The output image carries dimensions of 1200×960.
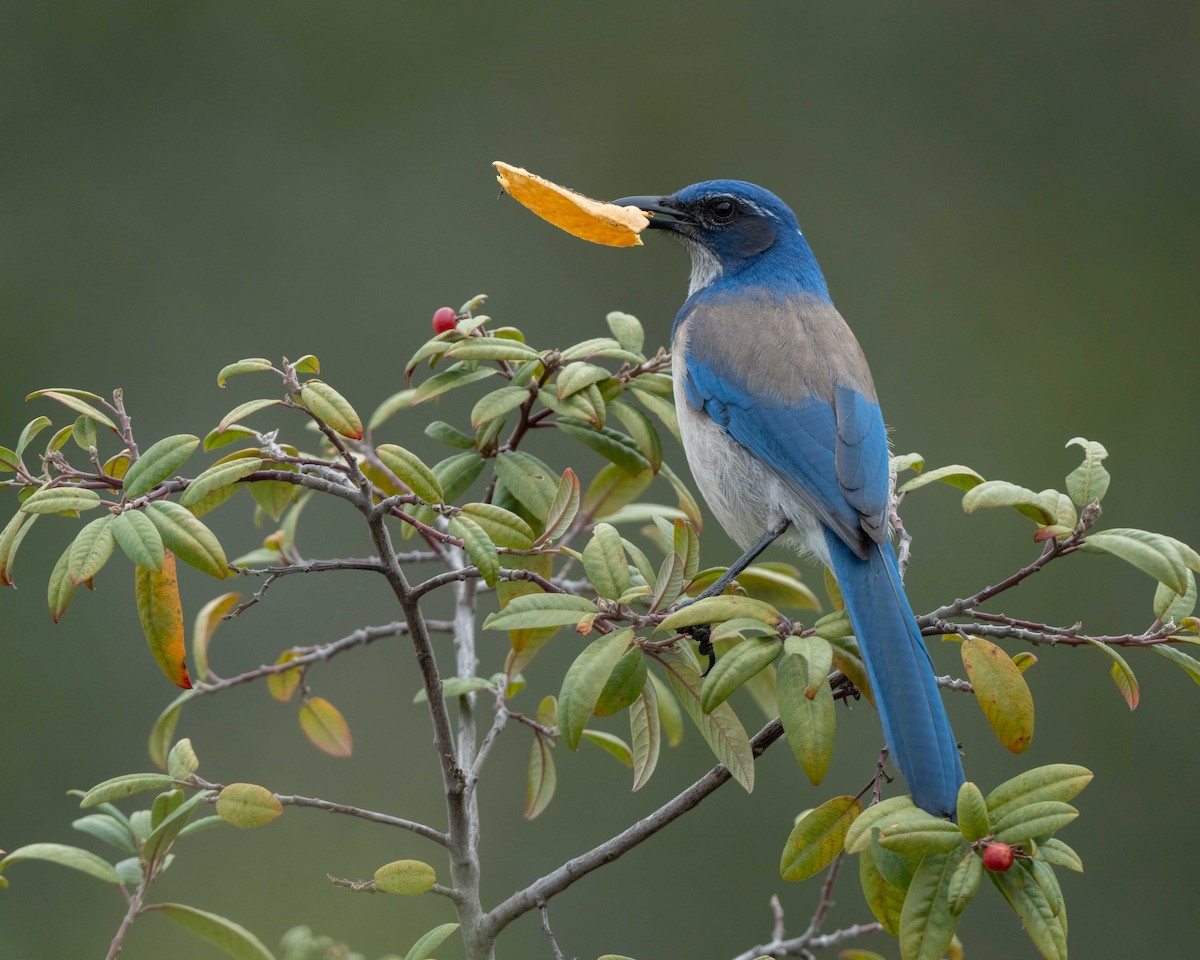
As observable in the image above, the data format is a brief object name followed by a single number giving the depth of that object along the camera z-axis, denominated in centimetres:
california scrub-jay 459
